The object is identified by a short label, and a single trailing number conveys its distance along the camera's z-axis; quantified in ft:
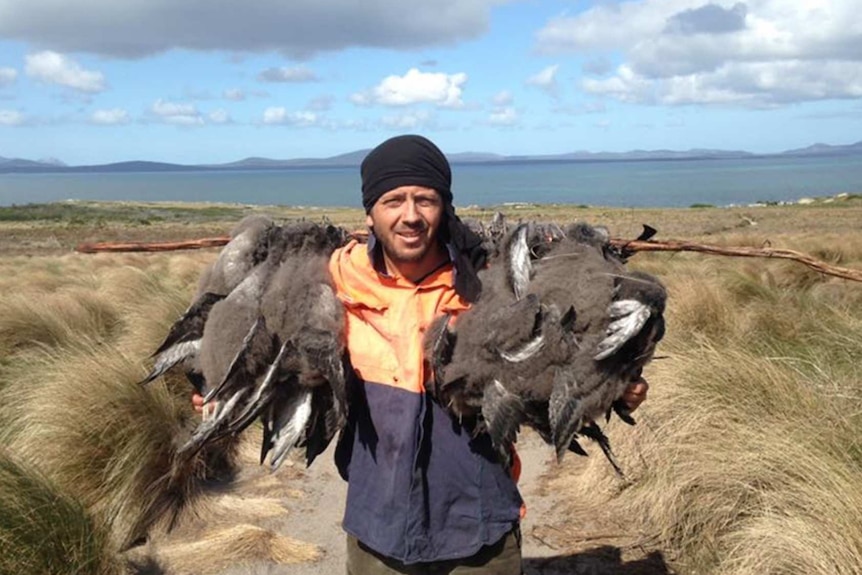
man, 8.09
